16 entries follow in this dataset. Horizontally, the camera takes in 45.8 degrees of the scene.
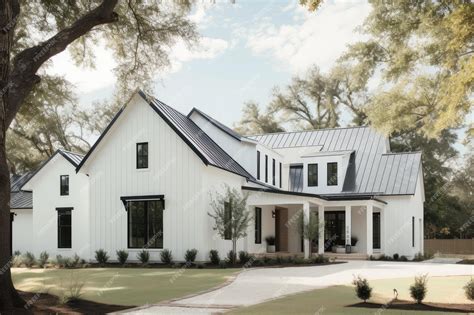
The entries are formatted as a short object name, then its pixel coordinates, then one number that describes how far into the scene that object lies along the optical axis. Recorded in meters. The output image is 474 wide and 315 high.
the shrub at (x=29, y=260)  25.40
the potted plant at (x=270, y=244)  31.21
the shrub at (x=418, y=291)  11.33
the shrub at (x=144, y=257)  24.06
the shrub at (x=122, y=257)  24.28
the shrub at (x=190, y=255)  23.23
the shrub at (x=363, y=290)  11.69
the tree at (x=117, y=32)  13.41
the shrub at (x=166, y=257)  23.66
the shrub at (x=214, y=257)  23.26
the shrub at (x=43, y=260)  24.98
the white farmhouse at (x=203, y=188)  24.41
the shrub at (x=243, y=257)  24.06
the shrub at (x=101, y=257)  24.80
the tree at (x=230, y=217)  23.67
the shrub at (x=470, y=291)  11.19
